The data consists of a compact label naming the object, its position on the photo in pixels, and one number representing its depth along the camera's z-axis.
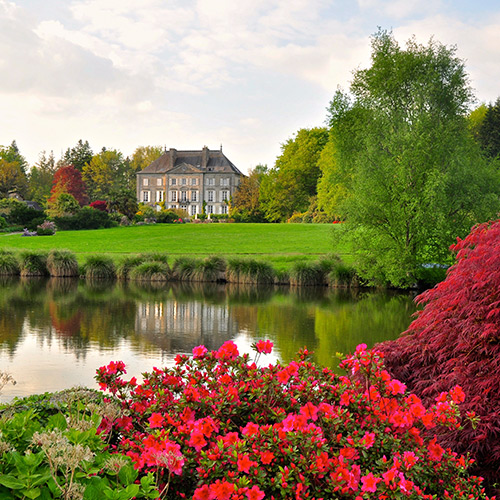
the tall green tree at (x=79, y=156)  92.44
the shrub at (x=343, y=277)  23.48
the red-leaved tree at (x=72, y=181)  83.50
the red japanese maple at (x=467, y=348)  4.59
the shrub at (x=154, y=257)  25.66
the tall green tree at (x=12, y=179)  74.94
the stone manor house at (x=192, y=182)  87.88
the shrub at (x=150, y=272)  24.33
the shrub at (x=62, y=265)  25.22
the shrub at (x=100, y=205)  59.14
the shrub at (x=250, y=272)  23.95
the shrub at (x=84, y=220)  46.31
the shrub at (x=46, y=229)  41.25
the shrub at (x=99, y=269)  25.17
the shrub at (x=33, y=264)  25.28
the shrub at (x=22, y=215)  46.28
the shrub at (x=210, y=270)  24.44
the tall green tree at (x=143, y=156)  102.00
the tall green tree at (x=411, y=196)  21.14
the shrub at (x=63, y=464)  2.52
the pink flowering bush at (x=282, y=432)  3.04
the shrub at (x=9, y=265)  25.47
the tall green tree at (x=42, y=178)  83.39
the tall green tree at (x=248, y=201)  61.41
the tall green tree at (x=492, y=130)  58.28
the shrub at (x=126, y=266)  25.05
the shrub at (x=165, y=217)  55.09
